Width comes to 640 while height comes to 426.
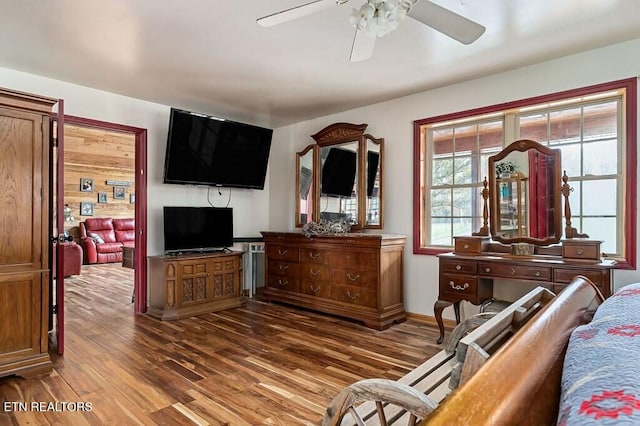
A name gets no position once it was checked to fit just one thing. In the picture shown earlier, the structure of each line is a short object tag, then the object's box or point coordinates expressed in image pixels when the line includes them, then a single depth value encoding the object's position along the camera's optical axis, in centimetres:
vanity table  281
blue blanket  55
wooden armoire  253
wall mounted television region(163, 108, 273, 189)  422
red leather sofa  816
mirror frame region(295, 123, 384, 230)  432
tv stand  405
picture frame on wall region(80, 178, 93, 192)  859
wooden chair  105
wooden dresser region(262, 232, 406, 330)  374
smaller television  429
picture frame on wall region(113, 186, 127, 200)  924
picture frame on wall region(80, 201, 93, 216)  866
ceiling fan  154
